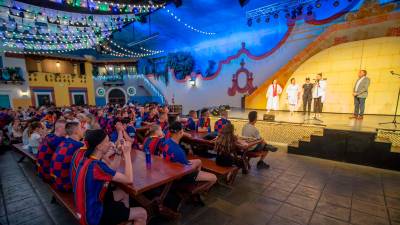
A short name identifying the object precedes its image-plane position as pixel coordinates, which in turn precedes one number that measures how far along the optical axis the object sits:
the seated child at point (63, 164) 2.42
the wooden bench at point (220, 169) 3.17
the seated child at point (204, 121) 5.25
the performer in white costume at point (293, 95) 7.91
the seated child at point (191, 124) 5.38
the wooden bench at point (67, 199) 2.01
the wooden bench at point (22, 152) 3.82
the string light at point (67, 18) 6.88
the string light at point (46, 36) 9.40
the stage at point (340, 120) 5.09
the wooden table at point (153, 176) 1.99
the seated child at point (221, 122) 4.69
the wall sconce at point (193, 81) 15.39
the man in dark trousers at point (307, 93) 7.65
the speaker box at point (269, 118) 6.76
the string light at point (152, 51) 16.50
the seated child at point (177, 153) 2.62
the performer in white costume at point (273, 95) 8.87
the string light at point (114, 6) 7.05
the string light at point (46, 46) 11.30
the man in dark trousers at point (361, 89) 6.02
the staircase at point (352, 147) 4.29
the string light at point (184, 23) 9.73
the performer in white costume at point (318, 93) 7.45
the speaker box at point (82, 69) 18.05
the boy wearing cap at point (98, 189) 1.61
